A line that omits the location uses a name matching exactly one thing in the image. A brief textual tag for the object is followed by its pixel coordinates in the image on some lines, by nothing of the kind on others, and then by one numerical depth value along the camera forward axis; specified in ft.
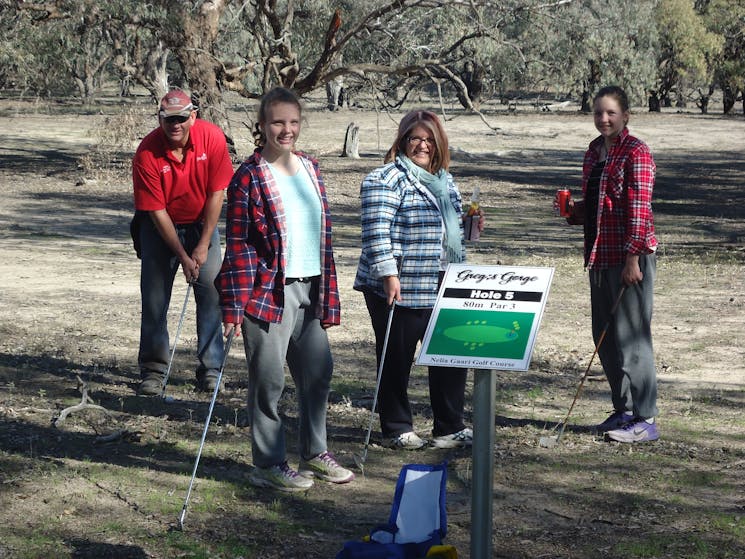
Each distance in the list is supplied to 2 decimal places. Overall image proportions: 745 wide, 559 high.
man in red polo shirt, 23.17
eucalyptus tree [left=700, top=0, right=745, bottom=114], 160.76
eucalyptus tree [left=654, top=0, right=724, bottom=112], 174.19
